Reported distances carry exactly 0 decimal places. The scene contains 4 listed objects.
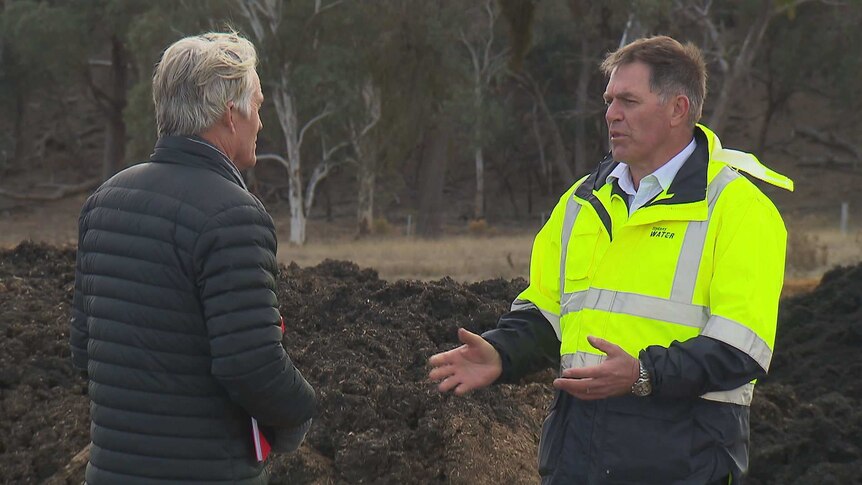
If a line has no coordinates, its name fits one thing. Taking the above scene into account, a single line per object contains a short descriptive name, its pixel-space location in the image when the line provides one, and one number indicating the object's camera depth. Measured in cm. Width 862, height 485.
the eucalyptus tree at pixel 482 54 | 7094
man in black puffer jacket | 521
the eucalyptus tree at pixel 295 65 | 6125
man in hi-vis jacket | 551
